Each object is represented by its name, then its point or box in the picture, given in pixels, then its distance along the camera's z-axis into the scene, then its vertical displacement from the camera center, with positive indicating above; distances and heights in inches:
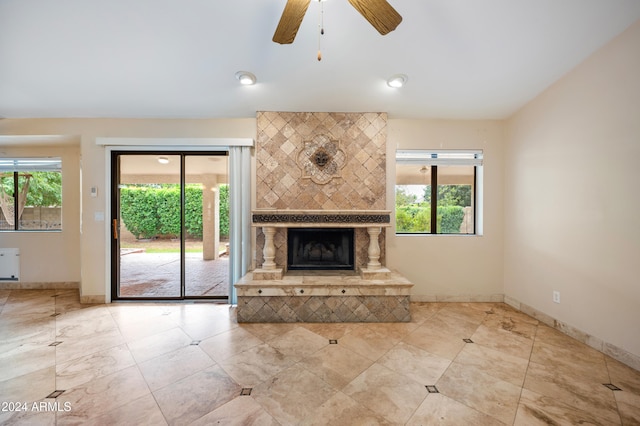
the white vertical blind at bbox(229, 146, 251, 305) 131.3 +0.3
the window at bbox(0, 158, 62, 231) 155.1 +7.9
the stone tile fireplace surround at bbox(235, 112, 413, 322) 130.6 +23.2
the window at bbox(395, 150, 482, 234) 141.7 +7.0
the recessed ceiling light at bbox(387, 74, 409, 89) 105.2 +58.3
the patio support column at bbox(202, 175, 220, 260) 145.7 -4.0
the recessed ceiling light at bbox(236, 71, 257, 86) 103.7 +58.4
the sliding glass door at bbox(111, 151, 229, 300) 139.0 -5.1
